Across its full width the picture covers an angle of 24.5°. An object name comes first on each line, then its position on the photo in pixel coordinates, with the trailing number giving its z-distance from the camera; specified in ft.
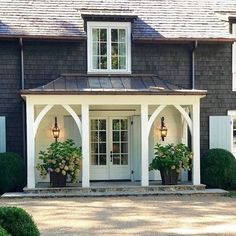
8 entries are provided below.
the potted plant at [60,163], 50.21
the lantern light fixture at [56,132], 54.95
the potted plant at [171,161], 51.44
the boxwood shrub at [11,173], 51.34
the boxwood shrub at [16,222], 22.90
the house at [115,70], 55.88
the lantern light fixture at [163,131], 56.39
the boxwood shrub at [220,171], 53.42
